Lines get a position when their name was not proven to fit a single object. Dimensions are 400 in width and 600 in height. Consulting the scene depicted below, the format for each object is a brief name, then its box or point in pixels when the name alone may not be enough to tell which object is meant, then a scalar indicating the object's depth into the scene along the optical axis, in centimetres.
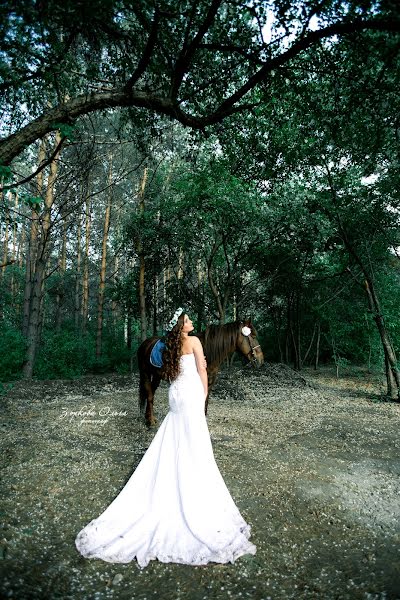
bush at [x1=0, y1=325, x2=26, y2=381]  1214
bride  314
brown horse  759
